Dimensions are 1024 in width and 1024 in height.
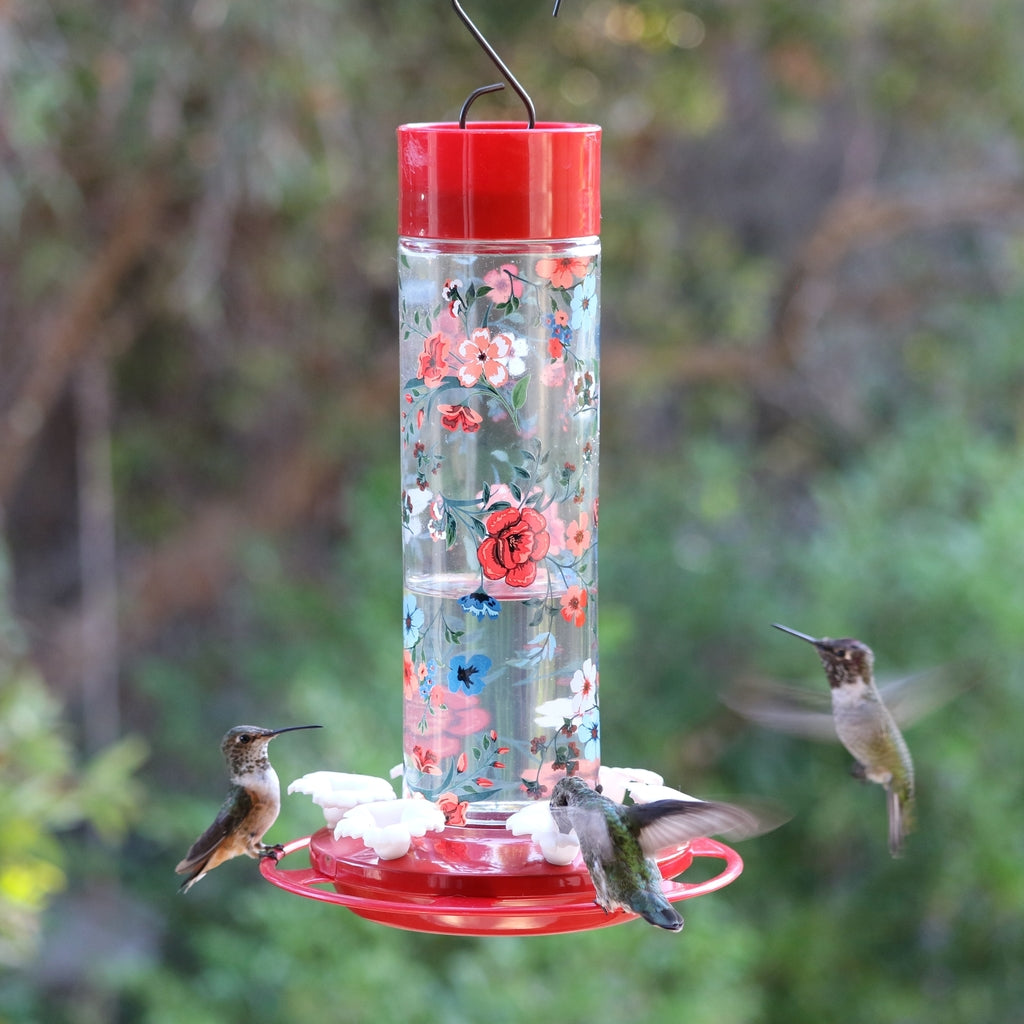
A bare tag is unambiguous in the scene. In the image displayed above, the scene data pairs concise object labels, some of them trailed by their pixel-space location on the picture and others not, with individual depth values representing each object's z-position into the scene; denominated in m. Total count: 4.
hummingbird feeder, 2.06
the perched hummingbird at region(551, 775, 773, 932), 1.89
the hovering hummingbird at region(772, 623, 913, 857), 2.60
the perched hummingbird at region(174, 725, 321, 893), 2.24
